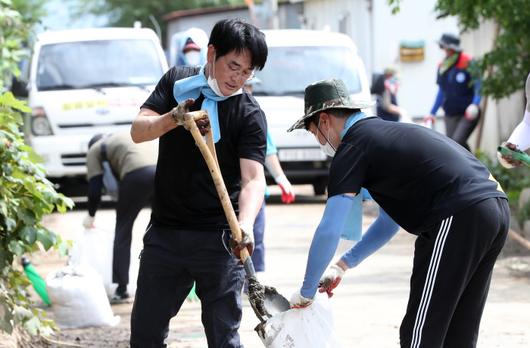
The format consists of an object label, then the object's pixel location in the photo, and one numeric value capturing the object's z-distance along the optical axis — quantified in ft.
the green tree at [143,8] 242.89
